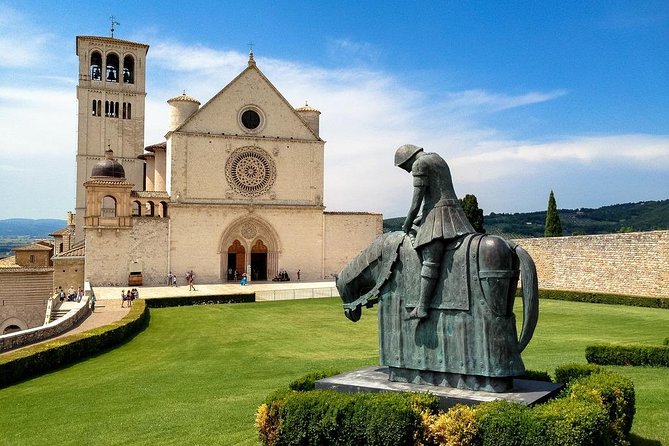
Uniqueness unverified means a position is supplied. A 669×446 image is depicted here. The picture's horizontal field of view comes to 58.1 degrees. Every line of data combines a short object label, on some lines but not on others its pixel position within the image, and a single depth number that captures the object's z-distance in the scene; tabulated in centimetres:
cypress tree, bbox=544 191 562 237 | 4925
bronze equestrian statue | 760
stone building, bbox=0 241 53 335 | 4375
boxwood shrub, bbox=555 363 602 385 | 884
